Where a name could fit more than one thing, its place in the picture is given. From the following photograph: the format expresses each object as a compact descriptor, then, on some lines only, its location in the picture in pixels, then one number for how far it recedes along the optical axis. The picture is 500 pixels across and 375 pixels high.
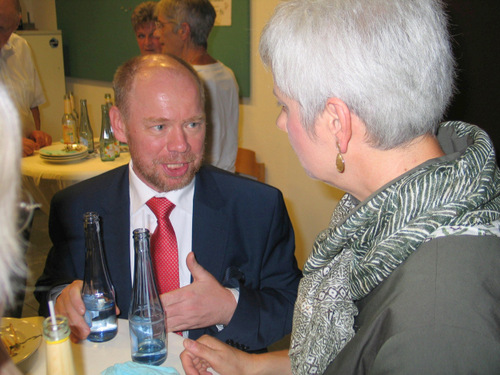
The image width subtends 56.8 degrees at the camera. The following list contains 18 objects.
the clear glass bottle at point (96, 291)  1.30
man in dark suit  1.61
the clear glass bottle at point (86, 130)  3.40
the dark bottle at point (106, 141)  3.12
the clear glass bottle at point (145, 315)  1.20
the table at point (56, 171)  2.95
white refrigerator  5.68
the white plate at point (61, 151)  3.06
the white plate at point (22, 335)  1.16
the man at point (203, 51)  3.04
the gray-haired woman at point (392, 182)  0.73
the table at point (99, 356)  1.18
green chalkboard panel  3.86
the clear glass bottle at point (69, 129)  3.42
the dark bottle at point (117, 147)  3.18
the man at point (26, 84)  3.47
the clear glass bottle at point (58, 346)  0.79
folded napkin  1.10
